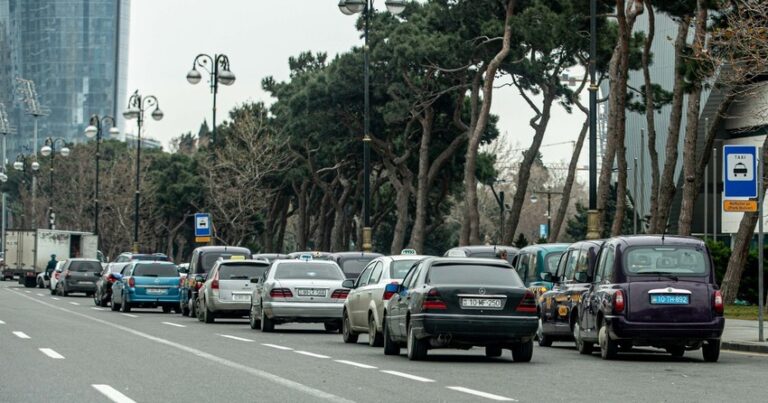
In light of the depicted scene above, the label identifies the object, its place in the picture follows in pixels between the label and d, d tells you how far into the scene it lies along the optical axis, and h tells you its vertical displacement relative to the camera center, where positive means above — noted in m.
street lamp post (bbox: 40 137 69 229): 93.00 +5.13
